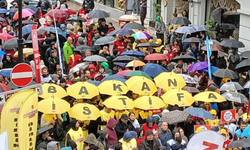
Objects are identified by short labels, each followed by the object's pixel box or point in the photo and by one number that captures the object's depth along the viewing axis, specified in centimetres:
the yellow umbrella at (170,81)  1588
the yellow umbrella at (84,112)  1363
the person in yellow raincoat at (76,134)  1291
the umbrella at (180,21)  2335
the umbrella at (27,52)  1875
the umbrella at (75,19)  2498
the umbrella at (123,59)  1842
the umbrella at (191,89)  1617
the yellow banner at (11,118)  1073
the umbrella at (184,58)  1855
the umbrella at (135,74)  1664
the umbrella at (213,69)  1785
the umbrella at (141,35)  2159
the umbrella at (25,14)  2461
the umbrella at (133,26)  2292
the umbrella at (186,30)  2190
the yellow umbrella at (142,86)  1541
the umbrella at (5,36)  2081
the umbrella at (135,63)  1772
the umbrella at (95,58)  1814
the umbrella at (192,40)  2077
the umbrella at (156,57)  1862
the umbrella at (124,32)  2131
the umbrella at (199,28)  2220
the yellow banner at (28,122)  1070
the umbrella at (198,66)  1785
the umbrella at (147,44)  2011
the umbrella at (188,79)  1695
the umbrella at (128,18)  2467
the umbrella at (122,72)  1706
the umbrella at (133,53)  1908
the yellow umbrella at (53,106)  1360
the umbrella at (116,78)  1614
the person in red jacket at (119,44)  2100
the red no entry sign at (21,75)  1207
